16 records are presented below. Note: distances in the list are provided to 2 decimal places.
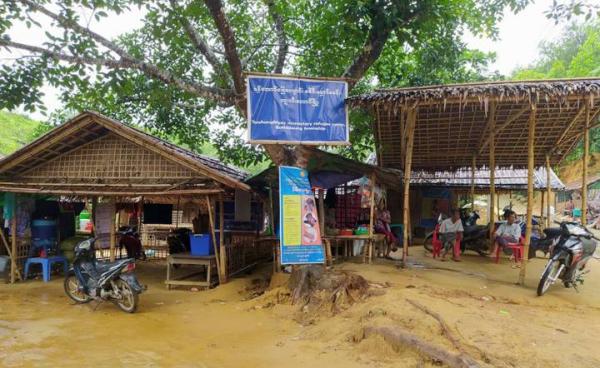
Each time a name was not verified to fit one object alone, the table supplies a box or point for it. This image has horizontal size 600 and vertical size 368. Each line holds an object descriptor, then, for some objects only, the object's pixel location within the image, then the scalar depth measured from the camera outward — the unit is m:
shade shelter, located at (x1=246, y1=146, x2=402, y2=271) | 8.84
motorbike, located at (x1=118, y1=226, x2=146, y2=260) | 12.12
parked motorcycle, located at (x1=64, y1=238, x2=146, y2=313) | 6.98
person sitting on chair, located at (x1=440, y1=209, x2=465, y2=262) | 9.72
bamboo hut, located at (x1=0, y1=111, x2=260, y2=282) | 8.45
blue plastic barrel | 9.87
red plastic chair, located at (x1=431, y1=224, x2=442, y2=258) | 10.18
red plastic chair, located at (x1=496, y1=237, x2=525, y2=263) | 9.27
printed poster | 7.18
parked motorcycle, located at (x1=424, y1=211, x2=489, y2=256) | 10.61
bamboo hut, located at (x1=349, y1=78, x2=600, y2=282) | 6.73
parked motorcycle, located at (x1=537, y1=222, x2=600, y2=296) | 6.53
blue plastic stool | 9.55
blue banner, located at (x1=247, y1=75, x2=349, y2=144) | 7.14
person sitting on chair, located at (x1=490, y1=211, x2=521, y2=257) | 9.41
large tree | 7.51
